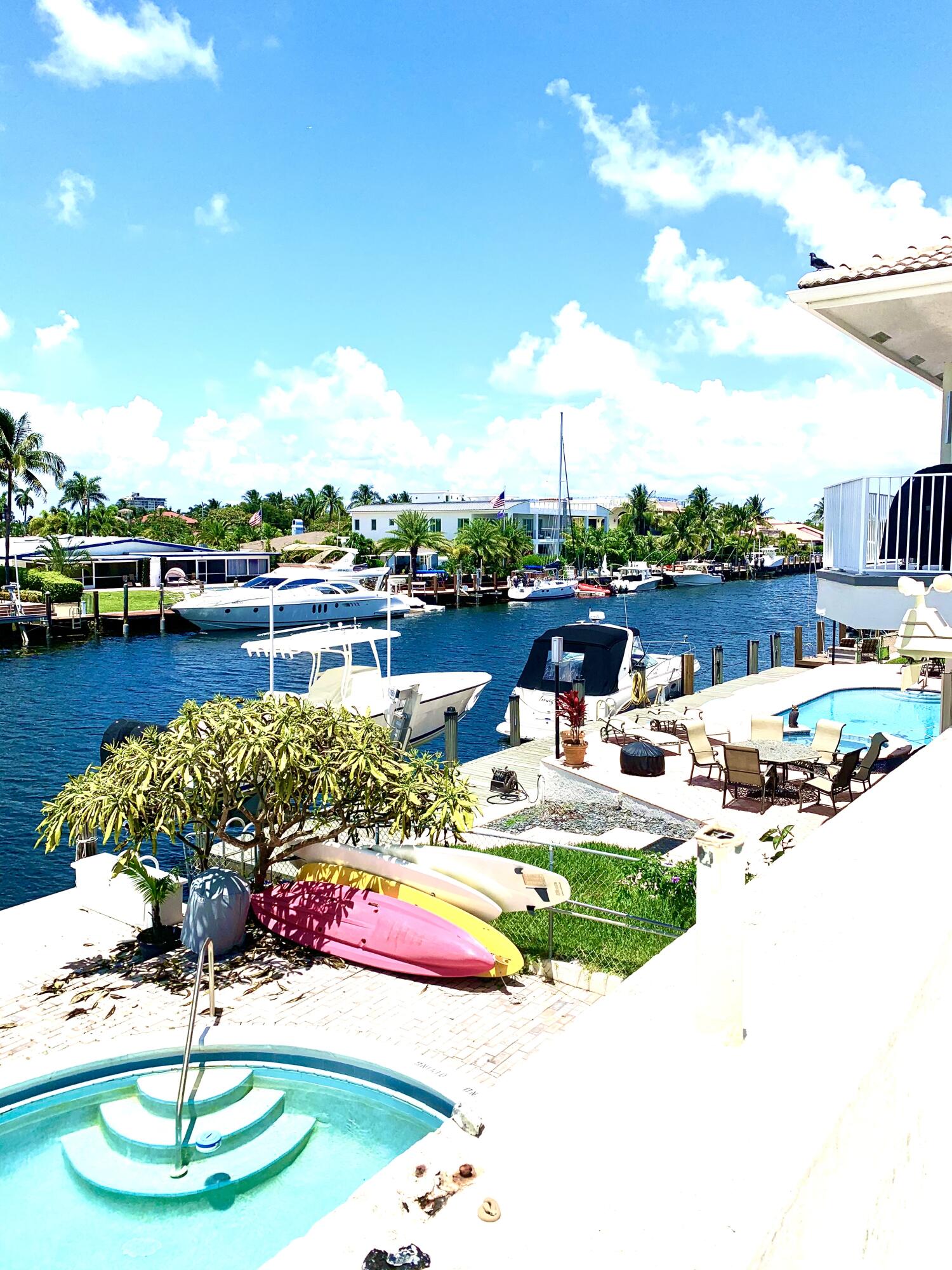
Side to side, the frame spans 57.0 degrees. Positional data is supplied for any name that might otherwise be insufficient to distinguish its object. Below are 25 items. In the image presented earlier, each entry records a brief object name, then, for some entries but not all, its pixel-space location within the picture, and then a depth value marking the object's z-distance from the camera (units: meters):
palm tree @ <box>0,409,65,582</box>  56.84
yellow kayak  9.53
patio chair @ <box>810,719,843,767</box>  16.23
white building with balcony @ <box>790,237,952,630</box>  10.09
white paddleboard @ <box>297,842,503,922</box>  10.24
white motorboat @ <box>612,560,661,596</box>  96.81
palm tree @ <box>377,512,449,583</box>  83.88
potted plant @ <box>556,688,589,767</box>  17.36
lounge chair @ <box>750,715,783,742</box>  18.25
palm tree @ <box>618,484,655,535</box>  129.00
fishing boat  21.58
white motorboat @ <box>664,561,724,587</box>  111.12
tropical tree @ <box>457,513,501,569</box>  86.38
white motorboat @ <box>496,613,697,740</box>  24.36
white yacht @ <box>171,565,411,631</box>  58.59
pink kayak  9.44
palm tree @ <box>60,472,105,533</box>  120.19
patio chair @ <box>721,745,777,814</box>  14.55
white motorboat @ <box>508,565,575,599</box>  81.94
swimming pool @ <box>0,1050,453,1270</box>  6.16
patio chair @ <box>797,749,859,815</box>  13.86
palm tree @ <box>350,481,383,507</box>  156.00
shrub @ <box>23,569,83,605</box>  63.12
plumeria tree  10.41
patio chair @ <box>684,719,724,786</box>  16.28
